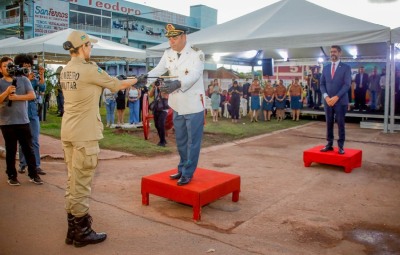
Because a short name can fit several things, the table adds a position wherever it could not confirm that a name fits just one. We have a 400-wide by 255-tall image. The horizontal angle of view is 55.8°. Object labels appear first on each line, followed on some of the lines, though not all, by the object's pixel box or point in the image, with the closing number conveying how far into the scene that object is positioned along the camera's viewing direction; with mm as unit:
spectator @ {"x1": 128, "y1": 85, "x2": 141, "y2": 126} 12719
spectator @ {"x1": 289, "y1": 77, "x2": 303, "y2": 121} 15891
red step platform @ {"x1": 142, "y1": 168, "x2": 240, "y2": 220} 4199
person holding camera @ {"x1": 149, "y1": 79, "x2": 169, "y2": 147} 9156
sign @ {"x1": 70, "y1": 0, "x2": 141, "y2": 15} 42312
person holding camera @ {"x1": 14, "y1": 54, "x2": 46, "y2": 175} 5574
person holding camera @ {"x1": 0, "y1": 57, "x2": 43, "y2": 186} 5195
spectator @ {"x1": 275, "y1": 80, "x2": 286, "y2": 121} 15844
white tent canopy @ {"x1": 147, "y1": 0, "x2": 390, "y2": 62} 10430
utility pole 24092
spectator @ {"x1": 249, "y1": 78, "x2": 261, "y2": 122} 15266
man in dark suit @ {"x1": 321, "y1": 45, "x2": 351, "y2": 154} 6617
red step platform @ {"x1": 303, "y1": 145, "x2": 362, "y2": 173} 6559
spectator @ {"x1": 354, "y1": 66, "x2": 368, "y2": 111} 16078
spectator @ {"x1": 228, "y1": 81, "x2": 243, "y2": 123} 14862
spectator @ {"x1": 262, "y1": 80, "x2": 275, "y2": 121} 15466
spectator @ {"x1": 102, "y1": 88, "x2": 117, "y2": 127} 12336
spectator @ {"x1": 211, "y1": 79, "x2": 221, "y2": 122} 15422
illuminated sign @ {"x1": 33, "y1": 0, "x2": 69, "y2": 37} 27395
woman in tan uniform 3467
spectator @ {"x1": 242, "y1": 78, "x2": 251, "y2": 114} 17688
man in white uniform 4199
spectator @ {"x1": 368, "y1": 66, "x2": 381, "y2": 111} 15953
